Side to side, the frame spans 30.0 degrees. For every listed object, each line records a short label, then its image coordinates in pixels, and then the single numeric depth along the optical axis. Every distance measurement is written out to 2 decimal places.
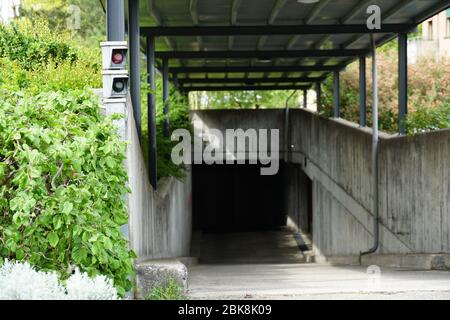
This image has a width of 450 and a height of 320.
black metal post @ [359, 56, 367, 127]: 22.64
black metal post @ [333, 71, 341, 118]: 27.30
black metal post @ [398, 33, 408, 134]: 17.70
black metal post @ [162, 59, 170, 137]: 18.12
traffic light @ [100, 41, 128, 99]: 8.75
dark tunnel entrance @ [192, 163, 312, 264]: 38.62
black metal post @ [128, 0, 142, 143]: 11.84
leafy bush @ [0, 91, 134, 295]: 7.13
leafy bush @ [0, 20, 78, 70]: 14.17
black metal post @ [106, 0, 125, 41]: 9.41
